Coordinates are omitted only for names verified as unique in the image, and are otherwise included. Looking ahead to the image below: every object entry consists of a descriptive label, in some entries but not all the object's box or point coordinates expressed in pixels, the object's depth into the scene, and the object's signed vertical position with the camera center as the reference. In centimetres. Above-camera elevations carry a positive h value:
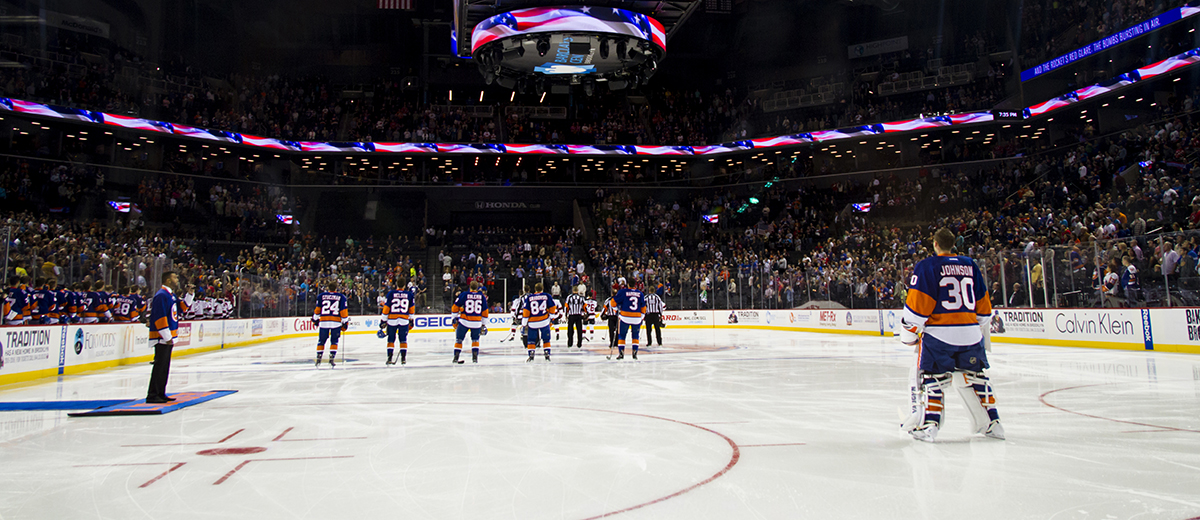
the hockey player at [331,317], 1265 -14
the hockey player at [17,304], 1144 +15
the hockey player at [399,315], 1282 -12
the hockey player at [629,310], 1367 -8
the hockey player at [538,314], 1329 -14
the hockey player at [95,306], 1412 +13
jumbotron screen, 1608 +683
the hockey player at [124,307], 1474 +10
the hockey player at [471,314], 1288 -12
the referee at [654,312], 1756 -17
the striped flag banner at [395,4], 3062 +1378
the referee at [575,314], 1777 -20
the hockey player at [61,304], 1344 +17
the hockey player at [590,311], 1886 -13
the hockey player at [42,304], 1275 +17
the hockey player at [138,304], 1497 +17
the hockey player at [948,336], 485 -25
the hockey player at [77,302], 1372 +21
